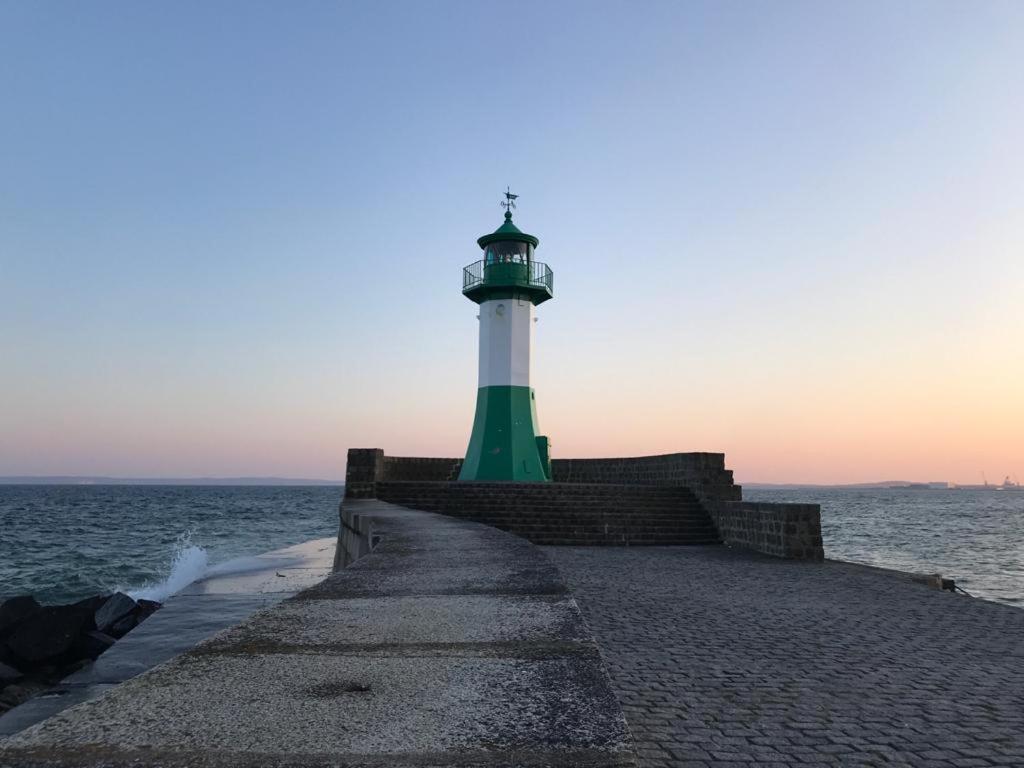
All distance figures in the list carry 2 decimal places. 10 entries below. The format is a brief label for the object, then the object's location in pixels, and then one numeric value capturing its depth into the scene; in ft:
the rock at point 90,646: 40.81
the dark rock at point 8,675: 36.60
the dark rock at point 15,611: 43.83
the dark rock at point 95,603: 52.83
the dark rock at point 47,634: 39.73
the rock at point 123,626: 47.29
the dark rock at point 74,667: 38.78
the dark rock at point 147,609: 51.05
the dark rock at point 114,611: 48.21
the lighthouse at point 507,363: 75.44
